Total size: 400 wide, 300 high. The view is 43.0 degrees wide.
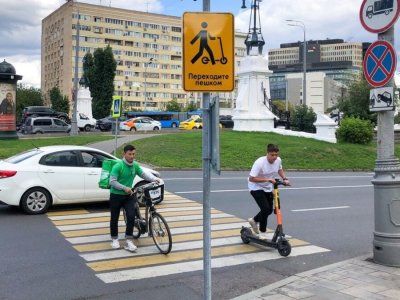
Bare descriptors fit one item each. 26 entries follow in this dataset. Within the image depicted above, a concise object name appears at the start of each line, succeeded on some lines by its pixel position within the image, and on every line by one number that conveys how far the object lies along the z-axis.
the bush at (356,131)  36.06
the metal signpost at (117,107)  19.83
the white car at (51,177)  11.12
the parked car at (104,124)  54.31
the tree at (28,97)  96.15
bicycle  8.05
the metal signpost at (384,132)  6.98
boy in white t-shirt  8.50
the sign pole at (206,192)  4.34
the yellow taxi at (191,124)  61.78
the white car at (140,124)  55.03
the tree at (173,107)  110.94
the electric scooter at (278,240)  8.01
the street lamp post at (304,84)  44.59
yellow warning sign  4.25
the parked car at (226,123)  63.61
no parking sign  7.08
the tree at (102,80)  75.00
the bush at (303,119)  44.38
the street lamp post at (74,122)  37.85
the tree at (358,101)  49.63
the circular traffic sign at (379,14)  7.05
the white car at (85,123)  52.69
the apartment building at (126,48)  129.00
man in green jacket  8.19
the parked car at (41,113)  53.12
